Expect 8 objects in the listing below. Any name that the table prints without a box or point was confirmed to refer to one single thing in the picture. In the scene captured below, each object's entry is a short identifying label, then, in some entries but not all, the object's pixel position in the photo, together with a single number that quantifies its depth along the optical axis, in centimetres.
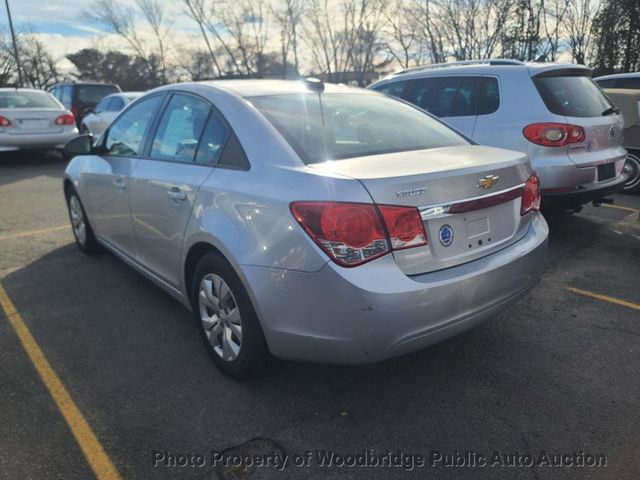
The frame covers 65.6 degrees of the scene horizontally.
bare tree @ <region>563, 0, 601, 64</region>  2628
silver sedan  208
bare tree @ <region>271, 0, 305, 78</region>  3391
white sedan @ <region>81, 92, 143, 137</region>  1220
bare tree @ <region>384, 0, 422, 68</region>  2977
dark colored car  1482
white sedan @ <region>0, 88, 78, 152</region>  1039
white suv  457
